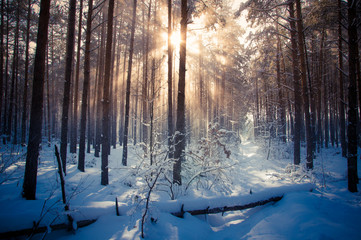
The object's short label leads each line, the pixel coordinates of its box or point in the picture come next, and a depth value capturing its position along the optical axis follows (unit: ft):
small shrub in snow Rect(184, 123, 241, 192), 21.97
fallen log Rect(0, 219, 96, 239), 10.27
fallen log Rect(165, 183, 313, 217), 14.49
